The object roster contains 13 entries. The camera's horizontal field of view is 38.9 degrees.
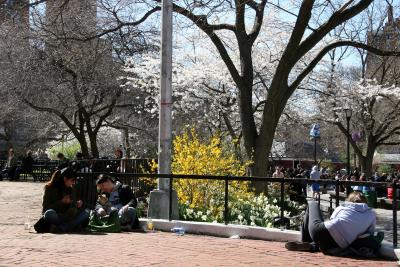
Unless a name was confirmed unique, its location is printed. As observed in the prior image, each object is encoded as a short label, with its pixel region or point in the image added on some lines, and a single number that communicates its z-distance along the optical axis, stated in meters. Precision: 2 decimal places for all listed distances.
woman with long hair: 9.55
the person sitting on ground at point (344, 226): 7.43
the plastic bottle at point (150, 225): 10.04
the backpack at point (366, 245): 7.45
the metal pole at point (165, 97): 10.84
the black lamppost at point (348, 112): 29.06
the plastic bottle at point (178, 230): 9.65
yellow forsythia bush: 11.92
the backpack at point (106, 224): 9.63
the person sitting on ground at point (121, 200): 9.87
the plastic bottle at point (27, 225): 10.11
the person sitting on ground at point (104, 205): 9.99
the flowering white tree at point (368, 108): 29.83
